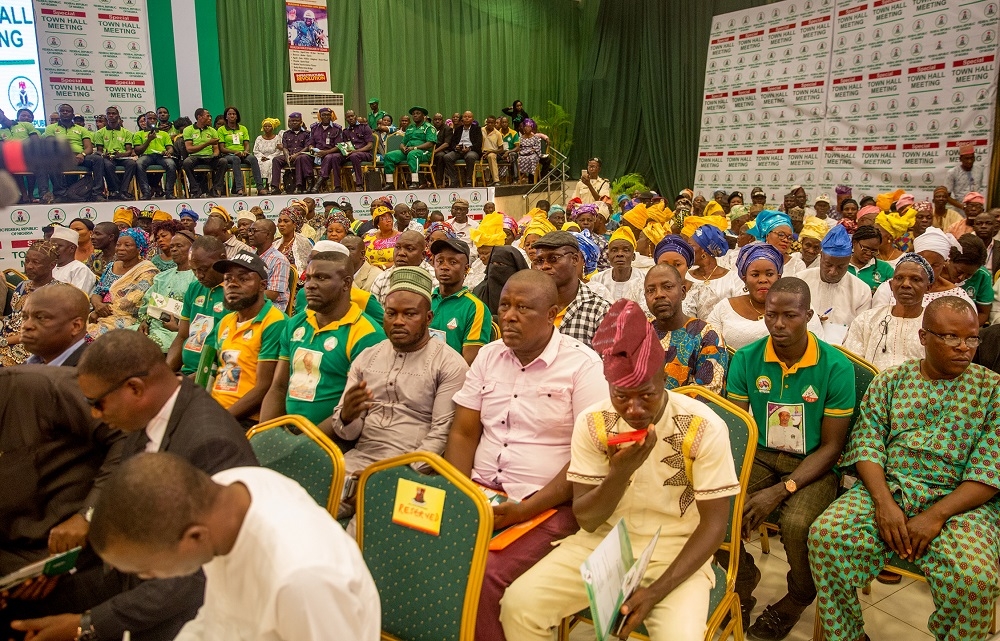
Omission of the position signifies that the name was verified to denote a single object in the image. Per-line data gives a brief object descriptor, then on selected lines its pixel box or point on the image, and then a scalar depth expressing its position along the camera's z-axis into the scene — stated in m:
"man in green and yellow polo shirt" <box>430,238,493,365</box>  3.71
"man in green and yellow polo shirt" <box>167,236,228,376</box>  4.01
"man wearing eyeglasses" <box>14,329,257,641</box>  1.81
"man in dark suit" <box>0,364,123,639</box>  2.09
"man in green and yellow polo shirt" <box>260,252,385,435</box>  3.18
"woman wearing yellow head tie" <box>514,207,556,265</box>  6.21
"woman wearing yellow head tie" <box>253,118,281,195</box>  12.66
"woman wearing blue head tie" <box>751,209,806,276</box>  5.55
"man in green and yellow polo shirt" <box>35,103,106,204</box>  10.23
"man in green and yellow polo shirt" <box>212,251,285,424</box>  3.45
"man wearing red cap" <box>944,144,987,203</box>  10.44
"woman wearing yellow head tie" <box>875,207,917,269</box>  7.67
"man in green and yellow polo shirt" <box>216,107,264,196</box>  11.73
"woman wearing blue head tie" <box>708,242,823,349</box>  3.65
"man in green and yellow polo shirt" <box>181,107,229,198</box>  11.49
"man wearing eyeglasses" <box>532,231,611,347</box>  3.48
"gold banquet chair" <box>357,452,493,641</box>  1.93
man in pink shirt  2.47
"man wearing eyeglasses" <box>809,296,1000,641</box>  2.31
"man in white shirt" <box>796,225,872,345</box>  4.41
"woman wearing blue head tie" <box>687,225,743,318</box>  4.70
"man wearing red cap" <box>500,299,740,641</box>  1.94
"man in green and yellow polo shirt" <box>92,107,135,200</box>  10.74
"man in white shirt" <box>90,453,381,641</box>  1.24
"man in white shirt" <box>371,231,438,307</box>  4.95
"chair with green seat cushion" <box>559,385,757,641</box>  2.19
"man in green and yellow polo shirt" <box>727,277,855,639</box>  2.69
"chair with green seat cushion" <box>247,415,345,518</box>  2.17
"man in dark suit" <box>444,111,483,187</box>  13.62
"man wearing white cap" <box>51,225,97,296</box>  5.65
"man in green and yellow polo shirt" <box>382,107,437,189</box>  13.04
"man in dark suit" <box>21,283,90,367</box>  2.71
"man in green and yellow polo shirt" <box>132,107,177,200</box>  10.87
